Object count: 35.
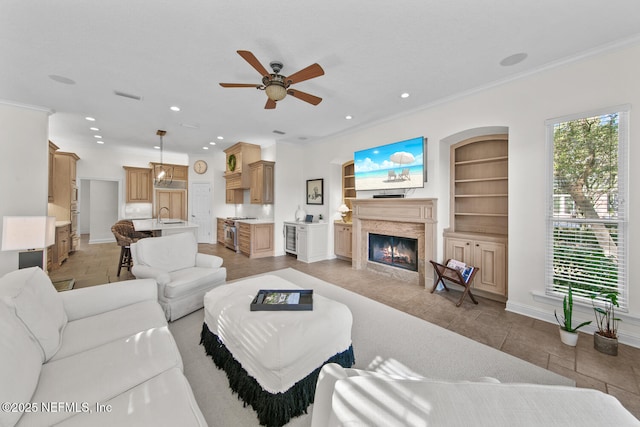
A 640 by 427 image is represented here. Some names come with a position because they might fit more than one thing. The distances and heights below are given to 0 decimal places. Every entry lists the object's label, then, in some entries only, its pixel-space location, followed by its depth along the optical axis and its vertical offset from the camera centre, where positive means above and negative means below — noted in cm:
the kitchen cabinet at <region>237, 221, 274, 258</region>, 570 -62
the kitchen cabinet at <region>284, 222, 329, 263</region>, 537 -61
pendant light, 750 +123
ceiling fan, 225 +135
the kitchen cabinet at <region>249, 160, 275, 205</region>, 589 +79
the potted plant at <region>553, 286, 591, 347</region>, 225 -108
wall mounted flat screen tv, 382 +84
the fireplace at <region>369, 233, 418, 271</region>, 416 -66
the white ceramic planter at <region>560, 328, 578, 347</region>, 225 -114
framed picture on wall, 579 +56
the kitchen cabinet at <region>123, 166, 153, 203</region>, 733 +87
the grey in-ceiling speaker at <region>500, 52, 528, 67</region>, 252 +167
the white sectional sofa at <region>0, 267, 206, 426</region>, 98 -80
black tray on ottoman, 184 -69
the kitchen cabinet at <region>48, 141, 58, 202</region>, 503 +107
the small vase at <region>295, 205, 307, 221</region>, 594 -3
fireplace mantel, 374 -21
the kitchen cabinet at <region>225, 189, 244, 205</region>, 719 +49
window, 232 +12
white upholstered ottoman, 147 -92
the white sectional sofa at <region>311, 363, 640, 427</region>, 50 -43
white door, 793 +27
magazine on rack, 322 -73
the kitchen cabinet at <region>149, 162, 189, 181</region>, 758 +136
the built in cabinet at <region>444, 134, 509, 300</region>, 328 +8
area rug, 160 -122
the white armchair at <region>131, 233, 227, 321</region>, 262 -70
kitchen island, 416 -26
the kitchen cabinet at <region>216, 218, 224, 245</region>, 750 -53
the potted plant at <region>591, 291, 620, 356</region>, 213 -105
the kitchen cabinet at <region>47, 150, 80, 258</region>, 548 +58
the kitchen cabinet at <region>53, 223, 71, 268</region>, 477 -67
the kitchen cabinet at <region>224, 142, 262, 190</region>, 623 +141
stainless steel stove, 647 -55
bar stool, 412 -44
